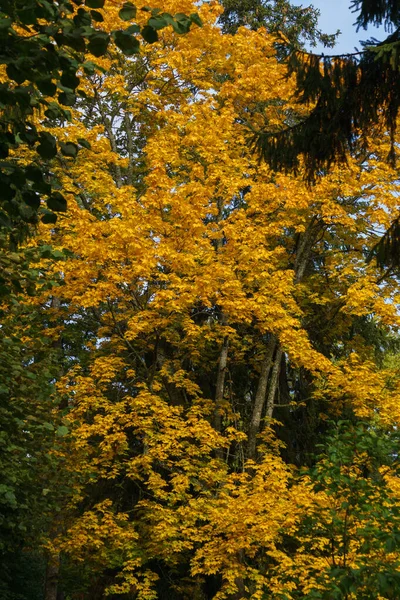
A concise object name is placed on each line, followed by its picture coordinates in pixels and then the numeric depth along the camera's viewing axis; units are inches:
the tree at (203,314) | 476.7
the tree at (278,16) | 861.8
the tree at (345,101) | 253.1
